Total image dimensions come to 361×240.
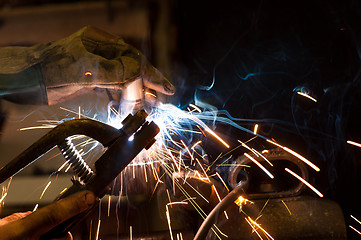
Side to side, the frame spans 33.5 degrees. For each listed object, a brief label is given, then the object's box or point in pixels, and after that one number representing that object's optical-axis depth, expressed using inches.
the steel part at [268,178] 31.1
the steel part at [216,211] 28.3
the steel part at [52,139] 25.6
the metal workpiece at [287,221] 29.7
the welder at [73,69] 29.8
